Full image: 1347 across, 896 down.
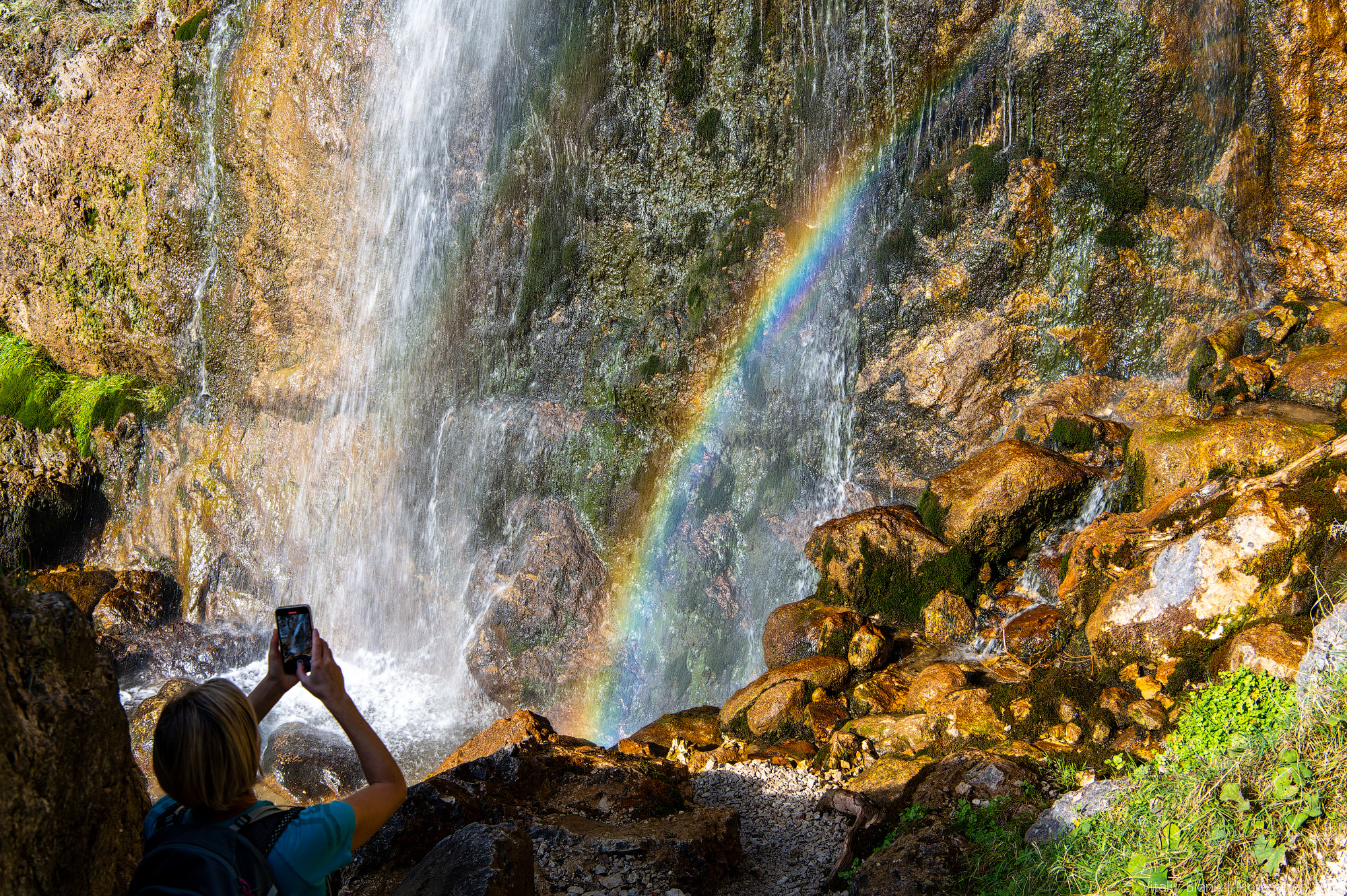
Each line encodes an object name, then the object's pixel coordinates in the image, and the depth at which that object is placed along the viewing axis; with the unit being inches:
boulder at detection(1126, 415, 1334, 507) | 268.8
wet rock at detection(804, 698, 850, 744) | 274.8
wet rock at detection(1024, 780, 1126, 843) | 142.9
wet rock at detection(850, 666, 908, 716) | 273.9
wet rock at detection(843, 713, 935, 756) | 246.4
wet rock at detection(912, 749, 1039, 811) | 171.5
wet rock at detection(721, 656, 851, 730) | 293.7
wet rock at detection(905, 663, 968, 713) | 259.8
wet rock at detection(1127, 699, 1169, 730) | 203.9
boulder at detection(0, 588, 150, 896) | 83.0
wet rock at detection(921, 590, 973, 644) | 315.0
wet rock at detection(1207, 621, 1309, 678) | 170.7
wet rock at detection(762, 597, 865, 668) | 315.6
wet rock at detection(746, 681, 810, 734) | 282.4
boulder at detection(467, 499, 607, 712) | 434.0
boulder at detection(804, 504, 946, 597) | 332.8
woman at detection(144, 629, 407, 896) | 74.3
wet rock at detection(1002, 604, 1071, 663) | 273.0
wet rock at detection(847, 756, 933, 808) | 220.1
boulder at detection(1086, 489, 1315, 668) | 209.8
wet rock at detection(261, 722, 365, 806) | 326.3
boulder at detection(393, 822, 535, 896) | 115.3
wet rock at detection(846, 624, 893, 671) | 301.3
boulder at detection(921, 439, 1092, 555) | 321.4
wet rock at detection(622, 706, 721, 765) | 291.7
